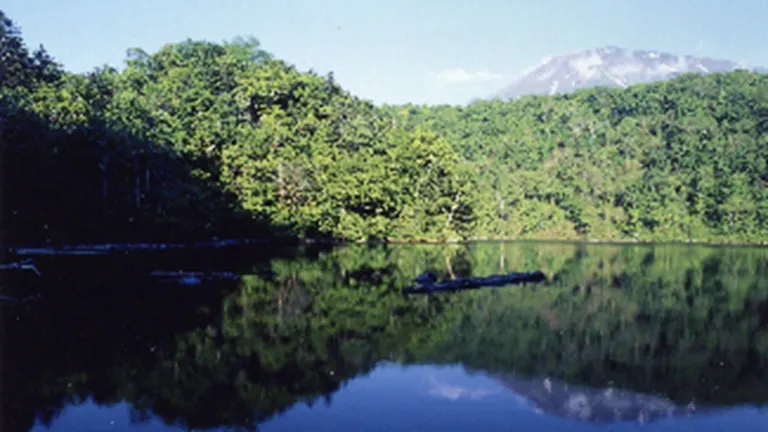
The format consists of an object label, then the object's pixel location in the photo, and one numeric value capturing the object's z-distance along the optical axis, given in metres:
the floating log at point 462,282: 28.67
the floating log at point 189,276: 29.17
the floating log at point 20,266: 26.77
